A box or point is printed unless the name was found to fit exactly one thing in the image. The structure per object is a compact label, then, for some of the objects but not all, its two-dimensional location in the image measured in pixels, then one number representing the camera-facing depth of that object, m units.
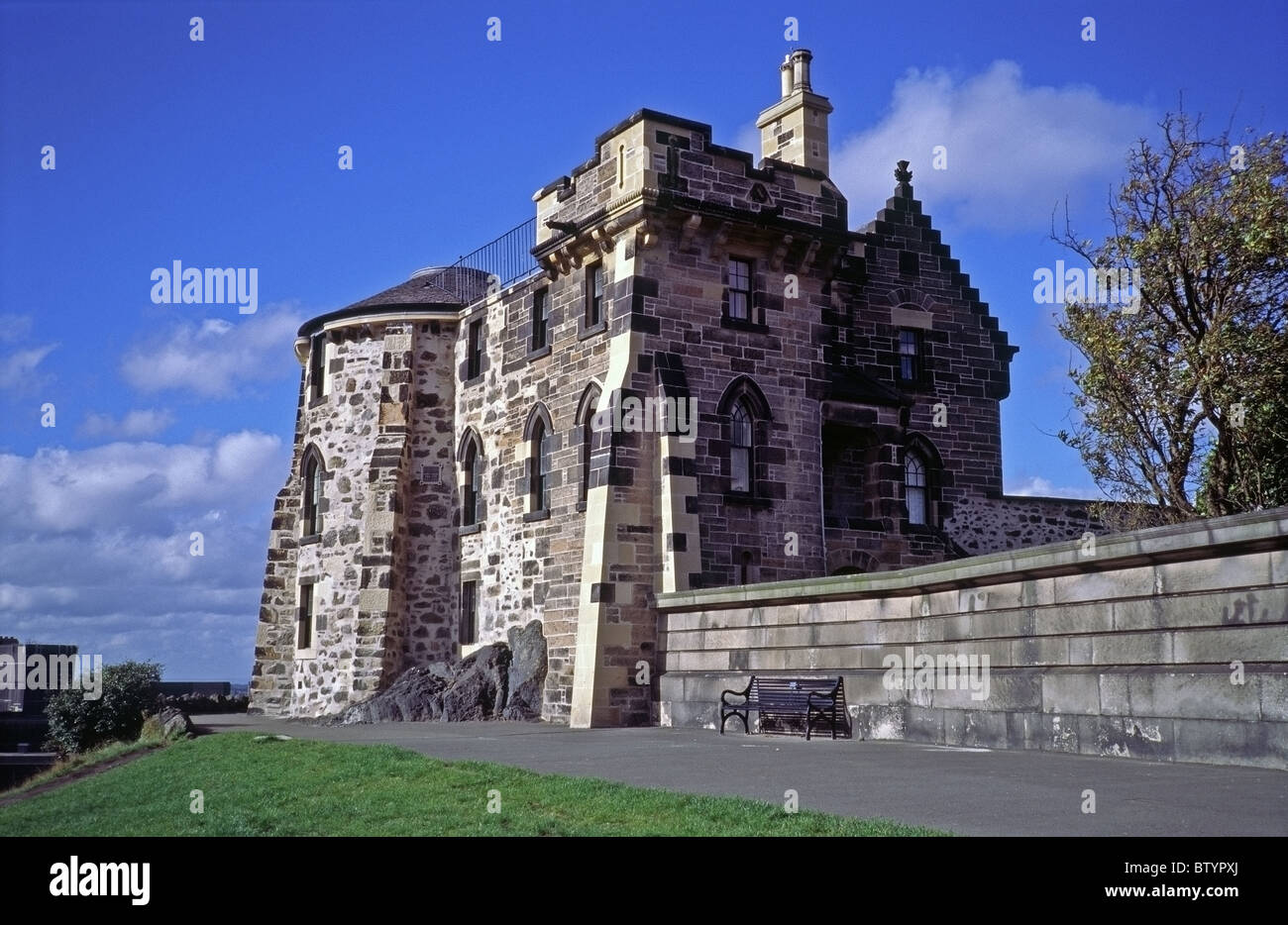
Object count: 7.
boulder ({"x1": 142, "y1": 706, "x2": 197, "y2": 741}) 22.09
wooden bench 16.84
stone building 21.94
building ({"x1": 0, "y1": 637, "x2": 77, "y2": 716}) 38.66
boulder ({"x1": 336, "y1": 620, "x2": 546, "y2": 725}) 23.58
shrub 25.64
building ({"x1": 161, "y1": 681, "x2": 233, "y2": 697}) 40.94
